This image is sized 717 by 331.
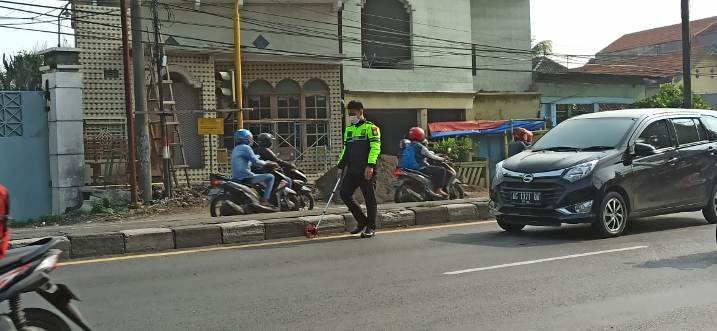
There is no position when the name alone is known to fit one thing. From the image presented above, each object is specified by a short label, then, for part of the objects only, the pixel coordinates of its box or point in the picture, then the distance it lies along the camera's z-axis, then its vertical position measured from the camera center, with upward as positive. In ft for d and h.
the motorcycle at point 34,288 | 12.14 -2.23
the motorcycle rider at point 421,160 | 48.06 -0.80
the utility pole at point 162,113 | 56.17 +3.24
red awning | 78.18 +2.43
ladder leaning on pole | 60.90 +2.87
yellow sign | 60.54 +2.45
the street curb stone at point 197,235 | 29.73 -3.40
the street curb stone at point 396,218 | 35.83 -3.48
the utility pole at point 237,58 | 65.77 +8.83
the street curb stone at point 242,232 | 30.99 -3.42
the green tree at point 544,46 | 137.05 +19.14
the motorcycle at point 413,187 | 47.50 -2.56
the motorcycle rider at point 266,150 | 43.47 +0.16
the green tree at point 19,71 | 108.27 +13.66
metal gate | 55.21 +0.46
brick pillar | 55.06 +2.58
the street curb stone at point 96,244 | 27.35 -3.37
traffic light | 69.67 +6.89
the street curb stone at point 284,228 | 32.22 -3.43
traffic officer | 31.30 -0.60
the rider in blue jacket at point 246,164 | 39.68 -0.59
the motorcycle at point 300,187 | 44.78 -2.17
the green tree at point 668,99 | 96.27 +5.86
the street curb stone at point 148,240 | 28.48 -3.37
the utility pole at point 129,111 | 50.37 +3.18
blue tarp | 77.36 +1.82
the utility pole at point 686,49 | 67.21 +8.67
